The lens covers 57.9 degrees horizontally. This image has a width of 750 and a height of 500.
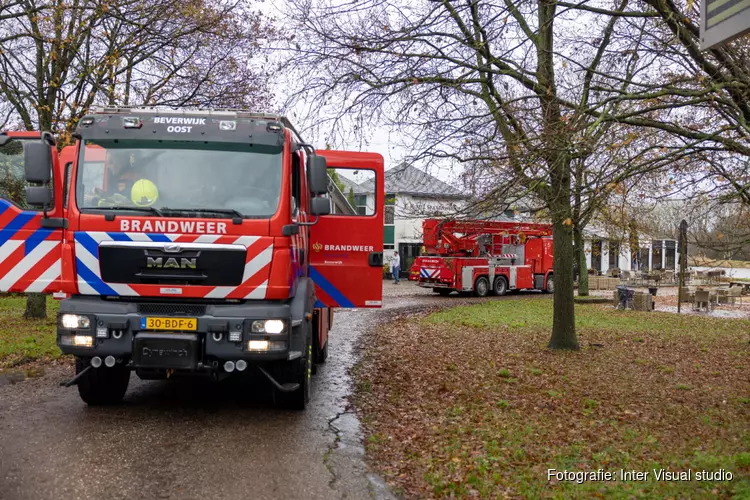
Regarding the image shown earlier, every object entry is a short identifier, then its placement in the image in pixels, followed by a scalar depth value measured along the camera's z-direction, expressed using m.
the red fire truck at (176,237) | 6.19
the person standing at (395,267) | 36.95
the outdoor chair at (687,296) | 24.73
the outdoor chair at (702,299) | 23.72
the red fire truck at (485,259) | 28.36
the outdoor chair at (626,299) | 22.84
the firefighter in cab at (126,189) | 6.34
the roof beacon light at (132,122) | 6.48
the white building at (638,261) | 53.91
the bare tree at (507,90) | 7.54
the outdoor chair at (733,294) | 28.11
